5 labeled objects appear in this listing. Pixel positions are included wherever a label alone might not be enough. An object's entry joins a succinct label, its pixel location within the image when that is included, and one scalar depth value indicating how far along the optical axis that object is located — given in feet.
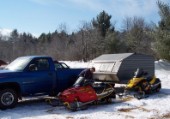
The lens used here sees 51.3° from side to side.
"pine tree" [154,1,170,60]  39.83
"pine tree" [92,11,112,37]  80.44
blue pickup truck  20.01
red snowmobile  19.43
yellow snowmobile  23.08
